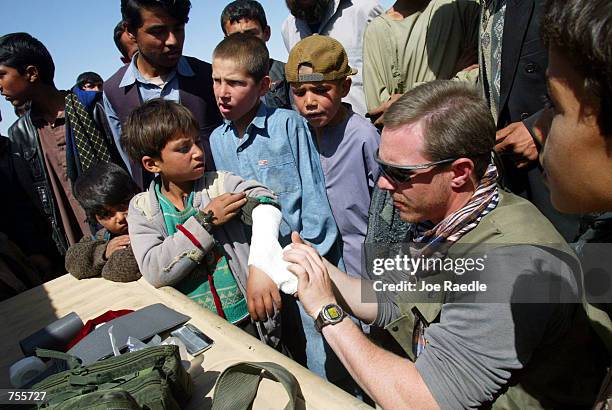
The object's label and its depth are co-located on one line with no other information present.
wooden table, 1.28
